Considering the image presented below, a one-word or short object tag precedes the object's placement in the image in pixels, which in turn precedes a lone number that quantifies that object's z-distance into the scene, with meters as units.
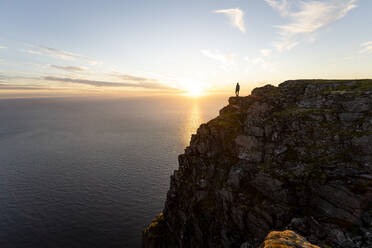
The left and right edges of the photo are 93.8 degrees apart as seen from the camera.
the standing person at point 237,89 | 45.84
